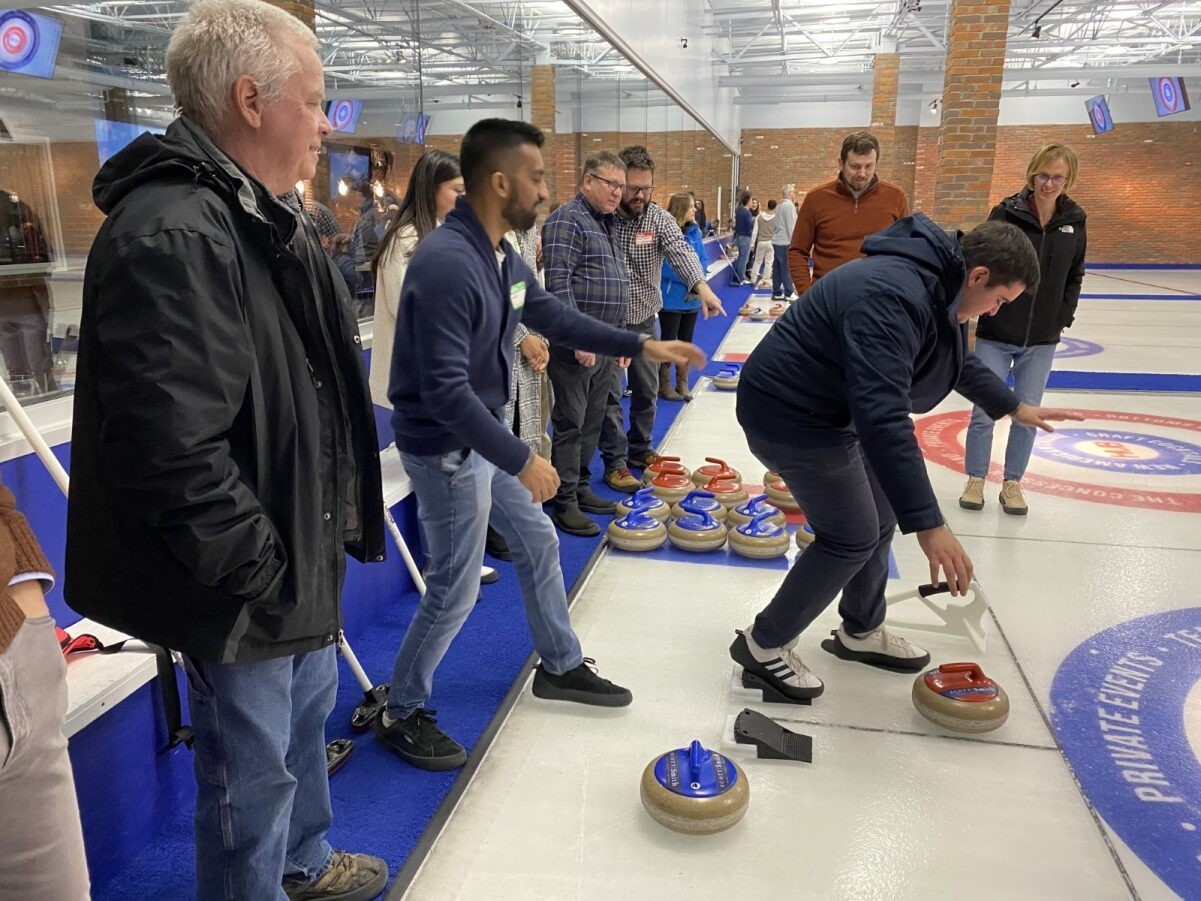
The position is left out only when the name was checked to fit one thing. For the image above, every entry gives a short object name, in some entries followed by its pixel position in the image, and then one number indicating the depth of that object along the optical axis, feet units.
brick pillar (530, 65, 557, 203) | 25.35
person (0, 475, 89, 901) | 3.27
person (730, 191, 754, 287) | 52.24
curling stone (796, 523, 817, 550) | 12.34
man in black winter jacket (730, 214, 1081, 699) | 6.64
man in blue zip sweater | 6.20
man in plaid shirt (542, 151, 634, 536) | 12.68
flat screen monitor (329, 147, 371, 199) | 14.84
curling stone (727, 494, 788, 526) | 12.85
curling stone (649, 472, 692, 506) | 14.08
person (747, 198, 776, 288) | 55.21
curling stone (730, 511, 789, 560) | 12.18
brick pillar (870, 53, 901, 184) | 60.29
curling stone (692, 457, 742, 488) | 14.53
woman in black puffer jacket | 13.25
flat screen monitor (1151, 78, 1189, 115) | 57.36
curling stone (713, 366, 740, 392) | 23.77
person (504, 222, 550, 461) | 11.56
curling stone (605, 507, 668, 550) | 12.46
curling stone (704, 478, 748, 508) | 13.78
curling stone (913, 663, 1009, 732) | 8.05
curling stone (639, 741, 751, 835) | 6.64
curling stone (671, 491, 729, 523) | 13.01
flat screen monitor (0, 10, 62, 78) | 8.54
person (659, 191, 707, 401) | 20.08
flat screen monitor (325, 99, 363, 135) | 15.40
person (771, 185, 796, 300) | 42.39
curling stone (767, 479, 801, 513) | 14.03
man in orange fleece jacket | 14.34
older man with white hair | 3.54
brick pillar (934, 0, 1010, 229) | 26.40
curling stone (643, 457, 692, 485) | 14.65
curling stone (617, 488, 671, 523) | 13.10
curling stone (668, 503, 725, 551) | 12.46
